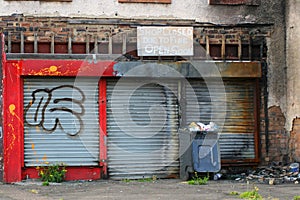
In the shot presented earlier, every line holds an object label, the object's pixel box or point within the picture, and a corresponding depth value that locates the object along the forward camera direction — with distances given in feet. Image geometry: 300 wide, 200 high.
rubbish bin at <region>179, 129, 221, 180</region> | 48.06
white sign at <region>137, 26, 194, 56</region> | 50.90
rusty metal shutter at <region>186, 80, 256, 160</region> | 51.93
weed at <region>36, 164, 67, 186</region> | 48.21
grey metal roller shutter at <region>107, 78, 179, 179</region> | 50.55
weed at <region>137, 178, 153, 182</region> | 49.68
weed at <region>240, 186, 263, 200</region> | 36.32
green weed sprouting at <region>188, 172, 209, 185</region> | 45.93
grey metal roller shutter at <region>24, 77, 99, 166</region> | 49.24
